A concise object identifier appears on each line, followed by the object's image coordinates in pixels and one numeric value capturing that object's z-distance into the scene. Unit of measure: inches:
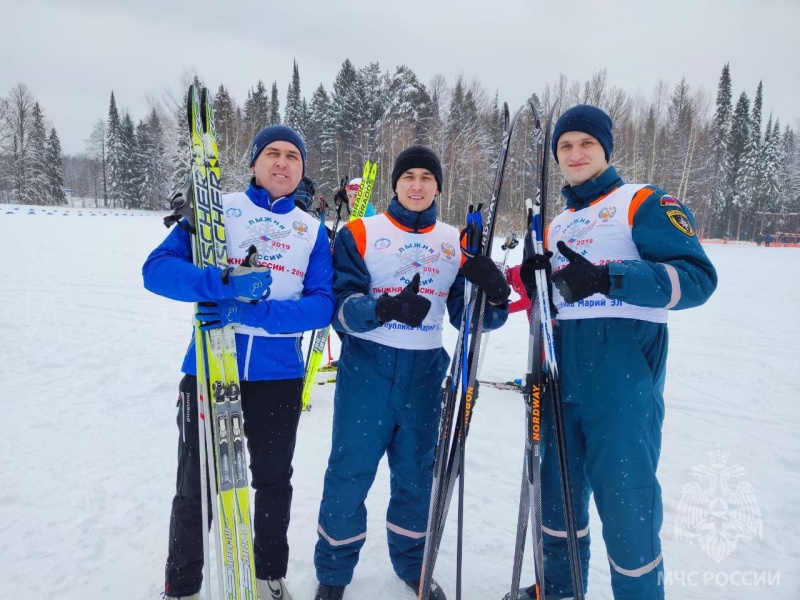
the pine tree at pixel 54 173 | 1571.1
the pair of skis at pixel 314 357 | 164.1
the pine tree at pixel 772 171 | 1386.6
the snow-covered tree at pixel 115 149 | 1667.1
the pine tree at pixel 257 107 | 1594.6
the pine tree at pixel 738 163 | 1408.7
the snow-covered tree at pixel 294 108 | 1552.7
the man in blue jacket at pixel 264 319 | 74.2
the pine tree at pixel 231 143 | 1085.8
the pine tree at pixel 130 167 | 1660.9
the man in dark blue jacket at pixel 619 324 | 66.6
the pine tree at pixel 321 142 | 1320.1
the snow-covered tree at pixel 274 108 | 1672.7
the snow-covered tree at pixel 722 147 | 1364.4
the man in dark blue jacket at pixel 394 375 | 84.2
